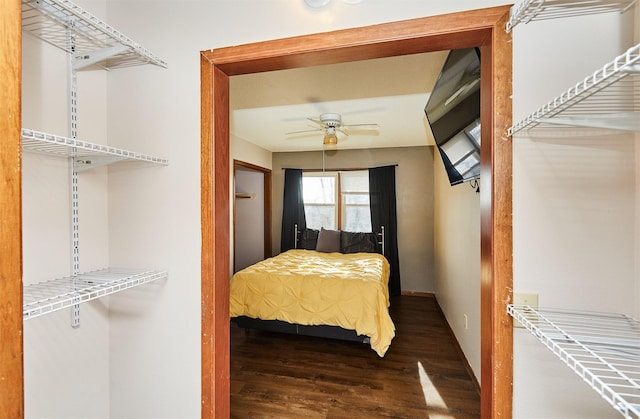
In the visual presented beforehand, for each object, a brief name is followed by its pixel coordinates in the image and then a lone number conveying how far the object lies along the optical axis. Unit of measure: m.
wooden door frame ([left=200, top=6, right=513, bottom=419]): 0.95
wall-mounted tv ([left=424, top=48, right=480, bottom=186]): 1.59
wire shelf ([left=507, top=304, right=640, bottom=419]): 0.47
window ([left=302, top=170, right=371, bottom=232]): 5.39
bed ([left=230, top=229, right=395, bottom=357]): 2.78
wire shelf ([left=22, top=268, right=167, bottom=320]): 0.79
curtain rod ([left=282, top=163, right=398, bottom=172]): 5.36
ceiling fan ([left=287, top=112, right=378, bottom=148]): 3.25
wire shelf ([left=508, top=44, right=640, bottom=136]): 0.47
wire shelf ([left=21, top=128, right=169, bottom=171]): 0.76
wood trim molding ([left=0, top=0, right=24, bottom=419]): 0.64
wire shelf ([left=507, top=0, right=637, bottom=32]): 0.80
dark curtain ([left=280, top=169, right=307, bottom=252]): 5.57
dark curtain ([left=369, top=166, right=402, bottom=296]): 5.05
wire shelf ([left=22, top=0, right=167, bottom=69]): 0.87
